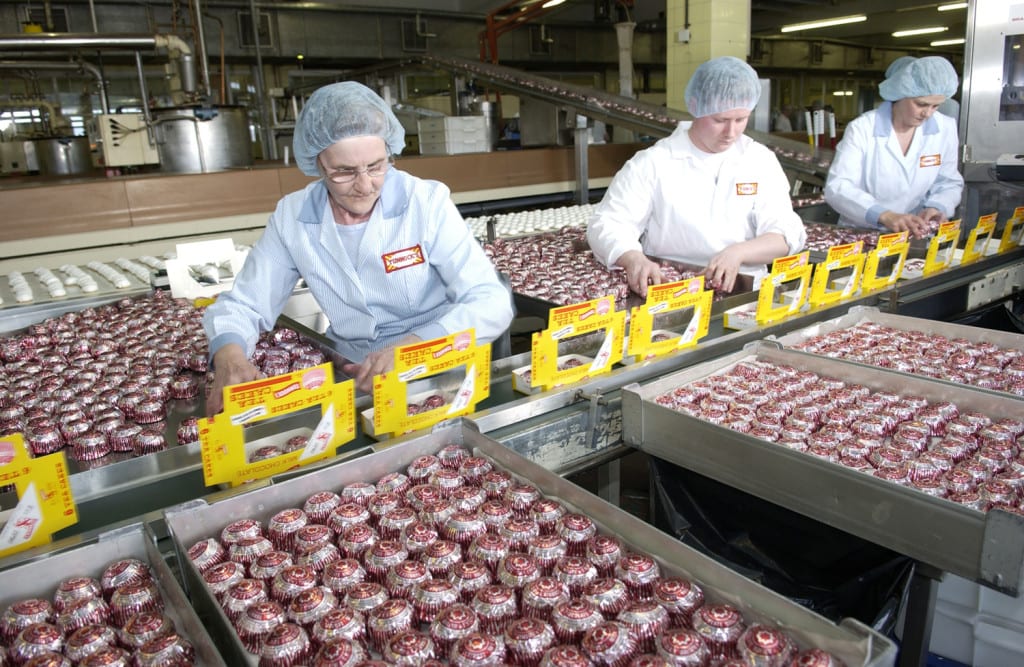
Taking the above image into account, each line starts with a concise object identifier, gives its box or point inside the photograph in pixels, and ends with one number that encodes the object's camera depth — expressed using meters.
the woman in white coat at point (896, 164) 3.37
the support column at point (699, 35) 7.03
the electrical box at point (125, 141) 5.12
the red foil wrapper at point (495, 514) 1.15
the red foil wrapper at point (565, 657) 0.85
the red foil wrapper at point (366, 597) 0.97
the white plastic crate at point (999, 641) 1.33
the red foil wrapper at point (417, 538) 1.10
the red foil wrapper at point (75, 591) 0.98
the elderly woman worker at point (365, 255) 1.80
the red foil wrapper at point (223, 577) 0.99
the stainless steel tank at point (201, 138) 5.34
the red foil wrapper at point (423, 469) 1.30
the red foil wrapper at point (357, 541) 1.10
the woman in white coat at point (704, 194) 2.65
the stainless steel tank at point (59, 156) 7.53
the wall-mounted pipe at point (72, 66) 6.11
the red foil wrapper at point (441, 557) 1.06
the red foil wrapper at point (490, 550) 1.08
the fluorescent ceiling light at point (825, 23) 13.62
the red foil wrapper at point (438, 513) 1.16
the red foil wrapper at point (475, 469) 1.29
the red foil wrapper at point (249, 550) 1.07
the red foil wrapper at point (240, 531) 1.11
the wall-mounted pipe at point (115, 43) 4.82
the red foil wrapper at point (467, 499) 1.19
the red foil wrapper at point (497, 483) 1.24
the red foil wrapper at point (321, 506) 1.18
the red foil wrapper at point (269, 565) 1.04
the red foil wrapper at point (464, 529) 1.12
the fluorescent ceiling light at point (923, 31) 15.19
